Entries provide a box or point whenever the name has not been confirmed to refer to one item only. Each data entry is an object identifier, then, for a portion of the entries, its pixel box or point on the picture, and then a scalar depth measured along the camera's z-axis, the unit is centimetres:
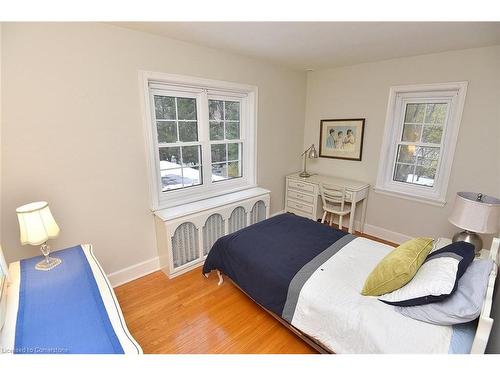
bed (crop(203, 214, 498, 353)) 117
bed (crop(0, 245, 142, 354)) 92
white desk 309
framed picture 323
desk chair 309
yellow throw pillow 137
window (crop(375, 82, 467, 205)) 258
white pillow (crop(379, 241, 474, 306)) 121
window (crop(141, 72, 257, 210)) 229
